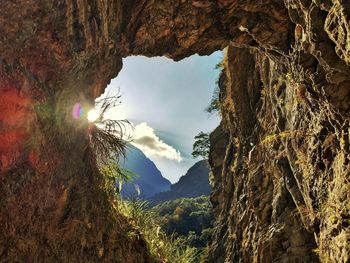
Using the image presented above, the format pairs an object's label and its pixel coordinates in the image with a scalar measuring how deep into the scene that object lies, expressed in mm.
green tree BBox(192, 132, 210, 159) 29922
